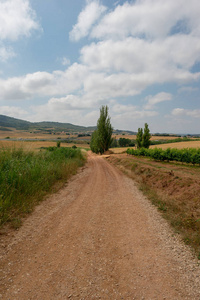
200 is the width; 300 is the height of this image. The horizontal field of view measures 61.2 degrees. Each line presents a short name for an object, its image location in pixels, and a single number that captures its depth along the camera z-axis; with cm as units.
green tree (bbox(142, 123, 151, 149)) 3988
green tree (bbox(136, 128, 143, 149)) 4134
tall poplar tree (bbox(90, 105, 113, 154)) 4676
